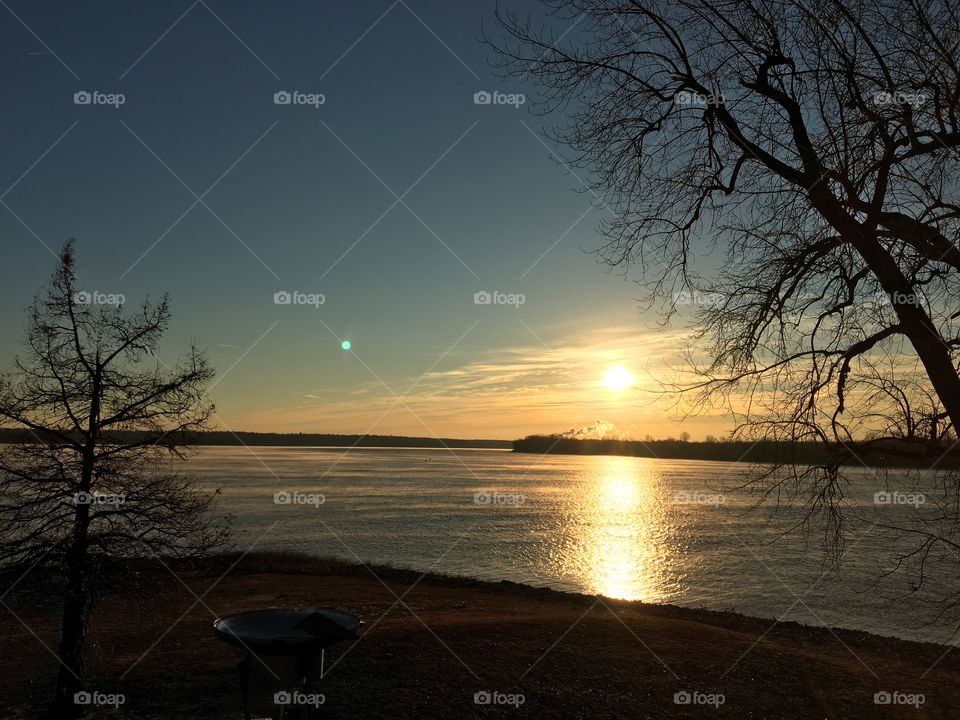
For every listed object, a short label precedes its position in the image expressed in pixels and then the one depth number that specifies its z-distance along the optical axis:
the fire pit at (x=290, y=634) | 7.44
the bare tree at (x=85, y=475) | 10.99
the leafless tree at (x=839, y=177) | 6.46
